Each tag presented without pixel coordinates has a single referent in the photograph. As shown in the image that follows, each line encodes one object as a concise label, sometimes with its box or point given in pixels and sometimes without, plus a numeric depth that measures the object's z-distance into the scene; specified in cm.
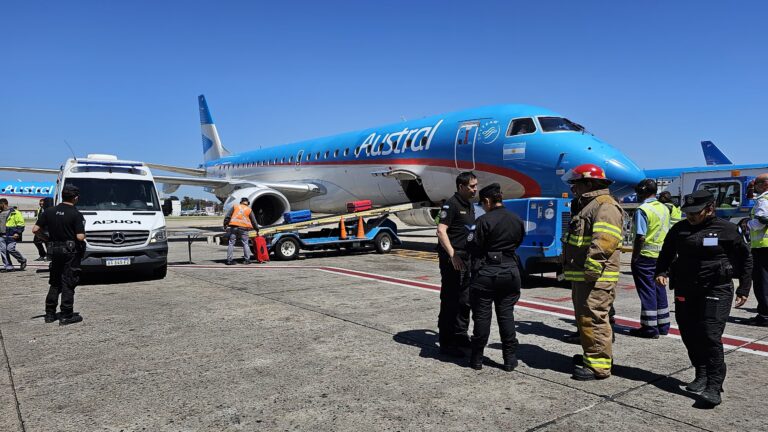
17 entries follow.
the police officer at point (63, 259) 637
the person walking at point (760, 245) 630
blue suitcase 1369
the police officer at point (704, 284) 384
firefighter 427
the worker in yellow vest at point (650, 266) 560
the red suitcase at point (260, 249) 1290
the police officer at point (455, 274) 501
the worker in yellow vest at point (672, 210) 702
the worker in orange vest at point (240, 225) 1251
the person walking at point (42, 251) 1402
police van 928
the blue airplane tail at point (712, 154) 3369
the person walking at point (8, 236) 1187
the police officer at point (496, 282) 454
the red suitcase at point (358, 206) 1488
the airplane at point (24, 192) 5631
